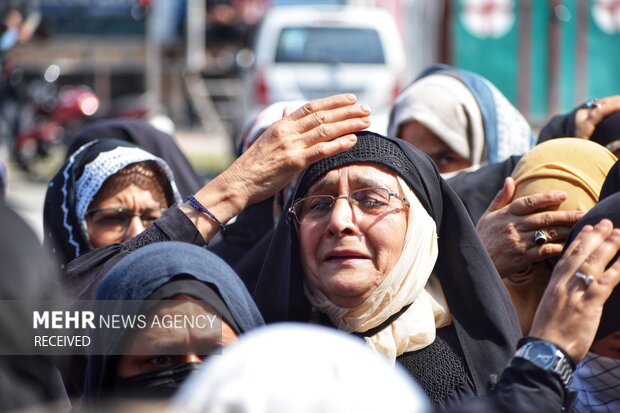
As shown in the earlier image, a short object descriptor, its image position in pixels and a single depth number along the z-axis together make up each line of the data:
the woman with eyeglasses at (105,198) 6.99
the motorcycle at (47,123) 25.30
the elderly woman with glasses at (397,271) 5.37
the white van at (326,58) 23.59
